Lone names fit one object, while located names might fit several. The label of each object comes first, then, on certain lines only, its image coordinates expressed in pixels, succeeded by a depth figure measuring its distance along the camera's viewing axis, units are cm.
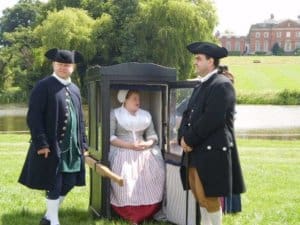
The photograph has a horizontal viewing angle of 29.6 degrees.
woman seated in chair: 594
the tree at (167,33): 3656
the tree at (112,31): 4053
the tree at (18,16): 7969
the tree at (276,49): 12698
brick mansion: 13625
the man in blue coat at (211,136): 464
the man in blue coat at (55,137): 547
